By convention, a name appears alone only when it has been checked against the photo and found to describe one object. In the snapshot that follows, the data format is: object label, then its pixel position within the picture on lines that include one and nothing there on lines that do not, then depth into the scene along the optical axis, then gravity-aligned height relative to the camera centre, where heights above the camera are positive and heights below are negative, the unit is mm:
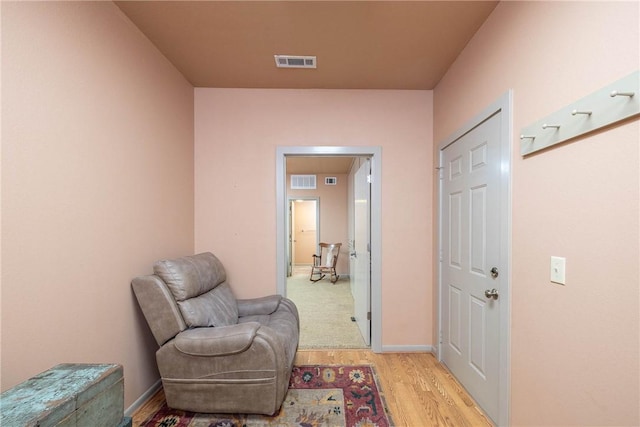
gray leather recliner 1712 -897
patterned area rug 1762 -1347
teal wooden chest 846 -631
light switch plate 1228 -246
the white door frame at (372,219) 2732 -27
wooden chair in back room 5895 -1066
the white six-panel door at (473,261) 1740 -341
